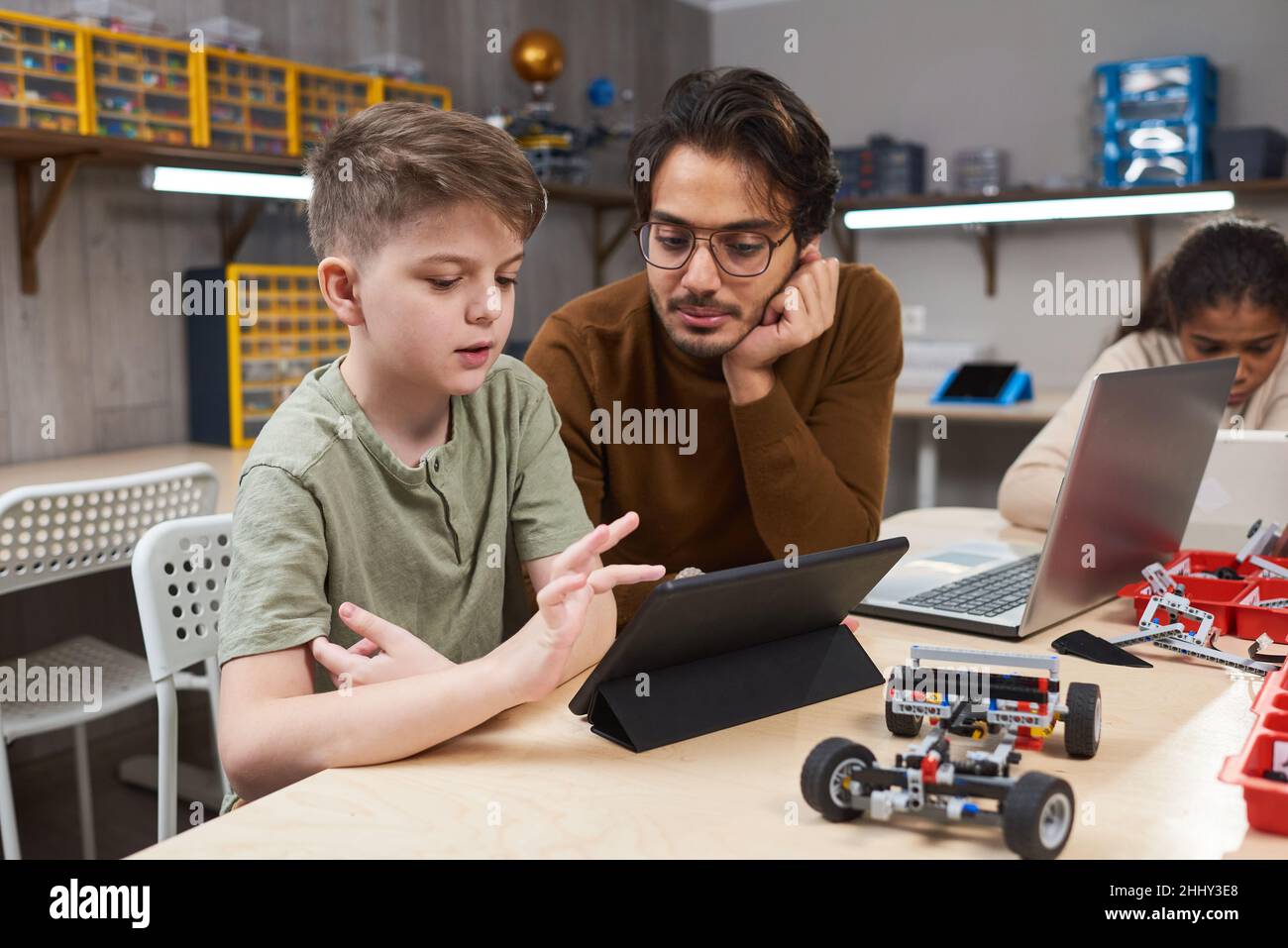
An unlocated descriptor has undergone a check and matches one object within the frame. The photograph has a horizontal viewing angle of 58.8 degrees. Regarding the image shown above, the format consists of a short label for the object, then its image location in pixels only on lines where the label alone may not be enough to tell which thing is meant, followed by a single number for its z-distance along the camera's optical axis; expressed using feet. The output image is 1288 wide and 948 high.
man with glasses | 4.30
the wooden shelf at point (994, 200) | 10.90
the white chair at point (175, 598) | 4.19
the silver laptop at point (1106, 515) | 3.40
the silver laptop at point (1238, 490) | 4.45
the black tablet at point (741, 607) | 2.49
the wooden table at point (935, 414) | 10.79
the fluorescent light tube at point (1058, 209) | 10.59
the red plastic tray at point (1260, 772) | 2.16
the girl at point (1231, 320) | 6.14
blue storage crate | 11.44
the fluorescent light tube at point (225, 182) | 7.68
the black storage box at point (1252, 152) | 10.93
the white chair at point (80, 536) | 5.65
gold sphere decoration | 11.42
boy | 2.66
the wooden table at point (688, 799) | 2.17
